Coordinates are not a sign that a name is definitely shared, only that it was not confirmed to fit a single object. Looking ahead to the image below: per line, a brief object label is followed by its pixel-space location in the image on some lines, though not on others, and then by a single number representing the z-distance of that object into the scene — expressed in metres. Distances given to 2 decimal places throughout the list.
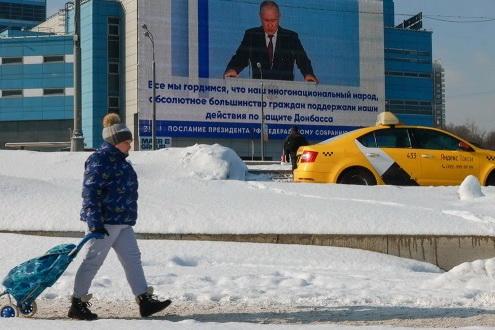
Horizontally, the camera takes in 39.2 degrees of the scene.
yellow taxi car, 11.48
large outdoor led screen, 65.75
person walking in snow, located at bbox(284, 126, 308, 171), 19.55
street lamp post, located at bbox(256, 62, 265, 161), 68.38
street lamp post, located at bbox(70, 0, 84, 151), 17.91
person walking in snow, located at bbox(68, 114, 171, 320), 4.89
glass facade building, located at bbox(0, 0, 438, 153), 66.50
